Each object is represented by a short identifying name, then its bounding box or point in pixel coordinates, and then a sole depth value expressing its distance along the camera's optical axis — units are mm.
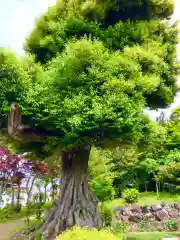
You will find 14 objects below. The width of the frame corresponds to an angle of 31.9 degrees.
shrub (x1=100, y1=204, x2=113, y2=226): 12406
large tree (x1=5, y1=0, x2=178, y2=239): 8898
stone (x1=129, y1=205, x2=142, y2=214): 15359
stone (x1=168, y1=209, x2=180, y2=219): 15164
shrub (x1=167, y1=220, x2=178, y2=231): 13741
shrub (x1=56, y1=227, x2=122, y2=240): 5258
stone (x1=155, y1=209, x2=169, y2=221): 15097
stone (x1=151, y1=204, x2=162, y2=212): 15484
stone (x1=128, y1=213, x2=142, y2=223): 14961
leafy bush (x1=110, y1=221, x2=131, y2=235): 11455
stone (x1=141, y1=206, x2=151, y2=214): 15453
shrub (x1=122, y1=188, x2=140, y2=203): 16266
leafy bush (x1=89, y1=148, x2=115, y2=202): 13945
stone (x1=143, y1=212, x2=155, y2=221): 15149
